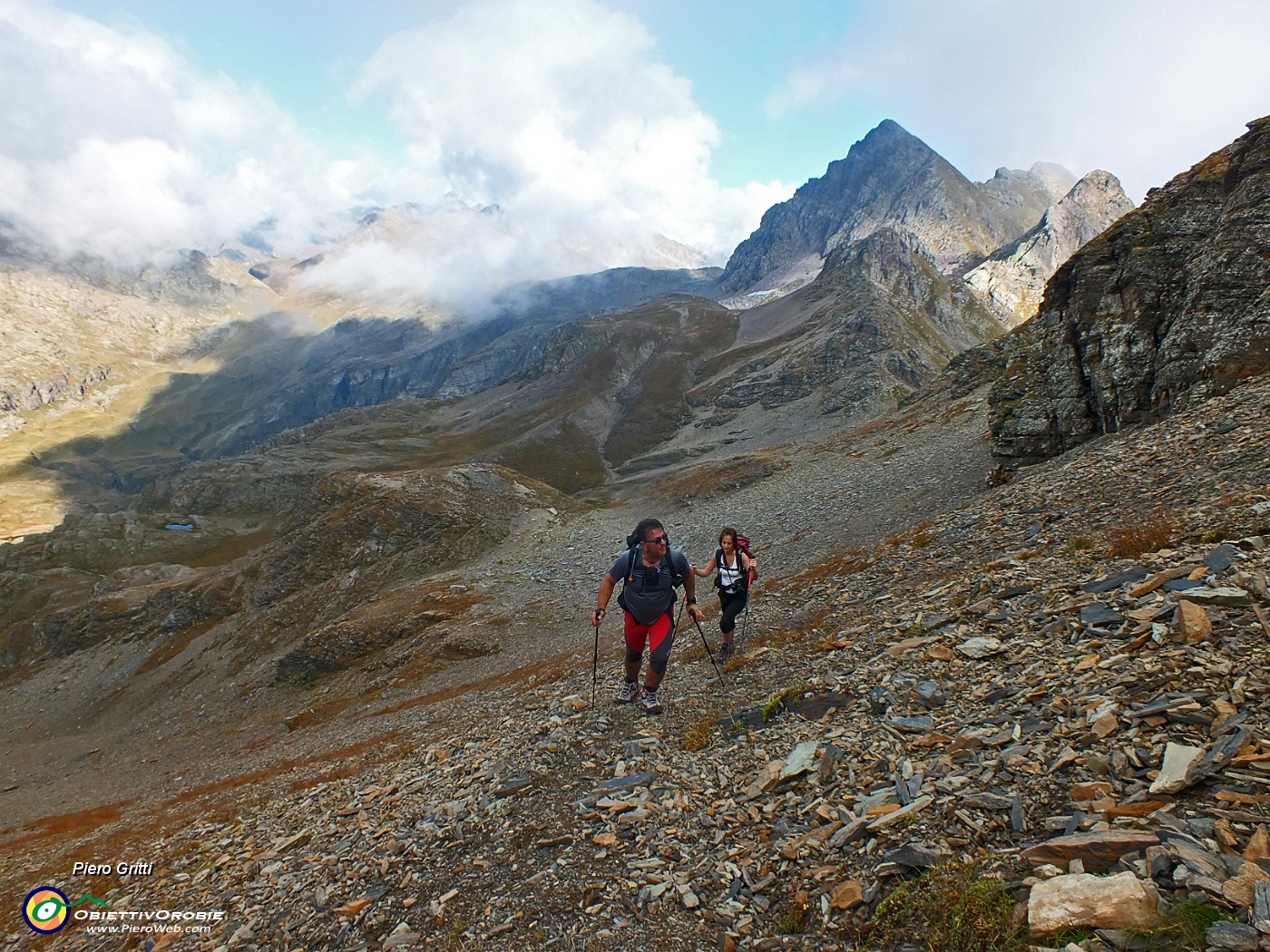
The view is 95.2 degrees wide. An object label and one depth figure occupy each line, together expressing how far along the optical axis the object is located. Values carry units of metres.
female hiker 15.65
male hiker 12.50
